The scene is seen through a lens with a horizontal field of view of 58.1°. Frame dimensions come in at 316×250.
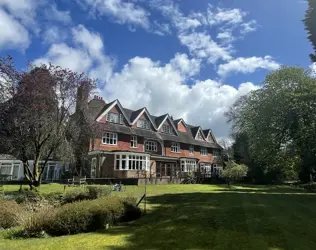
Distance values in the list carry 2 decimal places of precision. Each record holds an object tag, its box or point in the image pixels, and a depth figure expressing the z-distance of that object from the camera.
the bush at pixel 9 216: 12.55
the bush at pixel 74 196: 16.27
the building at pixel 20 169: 43.37
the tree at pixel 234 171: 40.56
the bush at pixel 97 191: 16.19
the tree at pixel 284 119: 28.08
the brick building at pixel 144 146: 38.66
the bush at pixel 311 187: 32.65
